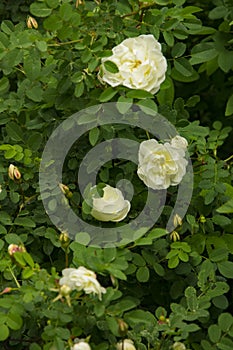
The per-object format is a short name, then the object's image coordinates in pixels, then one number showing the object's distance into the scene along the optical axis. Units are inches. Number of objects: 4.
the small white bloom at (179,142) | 76.8
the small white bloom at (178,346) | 73.1
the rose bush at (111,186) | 72.8
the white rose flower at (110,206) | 75.1
